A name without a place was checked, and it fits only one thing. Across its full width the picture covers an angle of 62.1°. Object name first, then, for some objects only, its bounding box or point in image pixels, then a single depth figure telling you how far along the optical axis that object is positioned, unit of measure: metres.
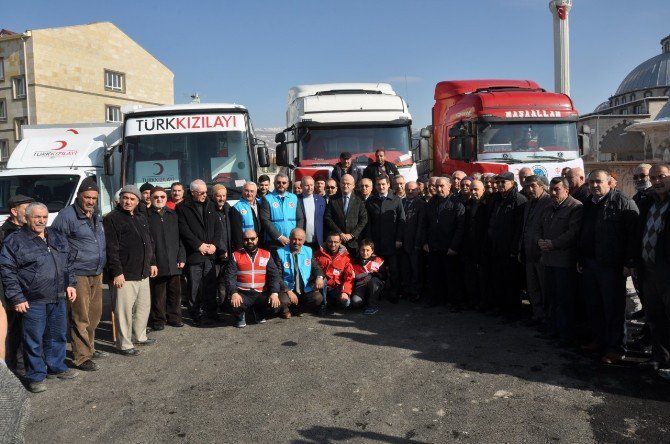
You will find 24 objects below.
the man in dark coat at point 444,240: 7.89
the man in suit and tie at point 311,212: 8.45
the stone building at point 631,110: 57.22
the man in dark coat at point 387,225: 8.38
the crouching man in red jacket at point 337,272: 7.87
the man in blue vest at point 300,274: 7.72
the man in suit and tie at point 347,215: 8.27
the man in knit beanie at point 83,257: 5.82
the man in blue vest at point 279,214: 8.09
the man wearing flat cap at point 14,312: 5.43
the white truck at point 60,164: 10.70
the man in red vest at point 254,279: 7.41
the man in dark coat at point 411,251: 8.31
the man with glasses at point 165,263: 7.04
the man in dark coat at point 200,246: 7.46
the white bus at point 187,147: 8.70
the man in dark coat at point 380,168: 9.52
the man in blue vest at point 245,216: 7.82
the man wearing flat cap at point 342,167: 9.34
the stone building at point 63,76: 34.66
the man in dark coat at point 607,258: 5.48
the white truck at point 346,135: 10.48
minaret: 31.42
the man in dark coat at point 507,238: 7.13
